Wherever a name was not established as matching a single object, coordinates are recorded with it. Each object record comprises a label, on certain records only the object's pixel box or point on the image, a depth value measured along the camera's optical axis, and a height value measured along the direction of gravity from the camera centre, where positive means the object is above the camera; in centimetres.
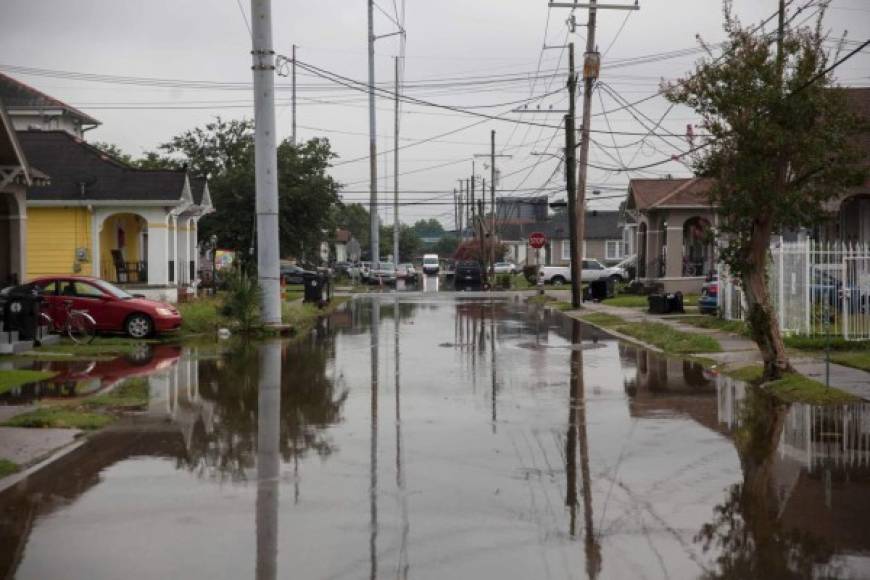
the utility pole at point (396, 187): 7612 +610
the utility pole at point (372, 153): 6362 +729
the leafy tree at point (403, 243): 15162 +359
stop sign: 4894 +123
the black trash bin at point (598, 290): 4328 -106
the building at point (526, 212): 9611 +679
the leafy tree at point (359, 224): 16175 +704
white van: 10600 +25
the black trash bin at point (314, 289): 3794 -82
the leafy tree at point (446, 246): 18032 +371
